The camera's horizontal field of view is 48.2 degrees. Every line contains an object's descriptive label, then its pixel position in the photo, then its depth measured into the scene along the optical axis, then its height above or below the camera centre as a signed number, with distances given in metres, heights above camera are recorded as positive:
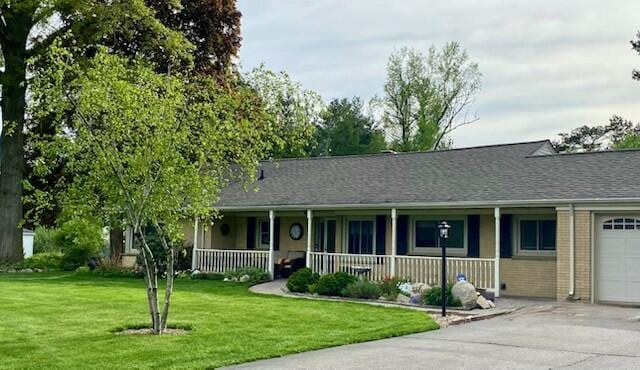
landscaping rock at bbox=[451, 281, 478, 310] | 14.66 -1.39
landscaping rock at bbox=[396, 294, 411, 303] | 15.81 -1.62
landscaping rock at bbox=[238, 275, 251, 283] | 21.06 -1.61
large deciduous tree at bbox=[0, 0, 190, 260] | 24.95 +6.64
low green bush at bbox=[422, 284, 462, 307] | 14.80 -1.51
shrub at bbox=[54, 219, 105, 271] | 10.54 -0.14
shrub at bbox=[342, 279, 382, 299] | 16.39 -1.50
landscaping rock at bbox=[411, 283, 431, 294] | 15.64 -1.39
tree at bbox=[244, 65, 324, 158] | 42.94 +8.14
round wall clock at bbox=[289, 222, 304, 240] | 23.06 -0.22
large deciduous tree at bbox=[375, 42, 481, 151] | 46.78 +9.13
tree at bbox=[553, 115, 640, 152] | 51.72 +6.91
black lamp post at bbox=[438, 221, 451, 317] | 13.55 -0.64
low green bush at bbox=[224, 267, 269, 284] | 21.20 -1.50
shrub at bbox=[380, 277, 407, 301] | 16.17 -1.44
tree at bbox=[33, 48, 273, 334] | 10.33 +1.15
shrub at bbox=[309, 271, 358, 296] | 16.94 -1.40
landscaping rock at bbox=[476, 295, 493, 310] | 14.79 -1.58
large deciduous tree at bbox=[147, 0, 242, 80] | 28.52 +7.97
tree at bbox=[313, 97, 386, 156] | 53.75 +6.97
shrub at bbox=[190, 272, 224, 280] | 21.99 -1.63
